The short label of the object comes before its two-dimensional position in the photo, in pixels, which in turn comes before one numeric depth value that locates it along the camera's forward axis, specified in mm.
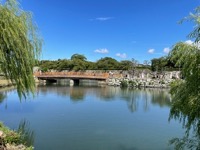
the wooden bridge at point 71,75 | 23718
